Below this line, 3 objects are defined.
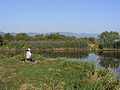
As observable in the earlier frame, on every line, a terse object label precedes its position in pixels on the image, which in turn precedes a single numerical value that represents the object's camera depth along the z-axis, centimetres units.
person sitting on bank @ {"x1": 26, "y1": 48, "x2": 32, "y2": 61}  1193
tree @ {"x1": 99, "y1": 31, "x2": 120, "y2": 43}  5781
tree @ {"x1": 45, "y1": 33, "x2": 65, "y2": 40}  5166
